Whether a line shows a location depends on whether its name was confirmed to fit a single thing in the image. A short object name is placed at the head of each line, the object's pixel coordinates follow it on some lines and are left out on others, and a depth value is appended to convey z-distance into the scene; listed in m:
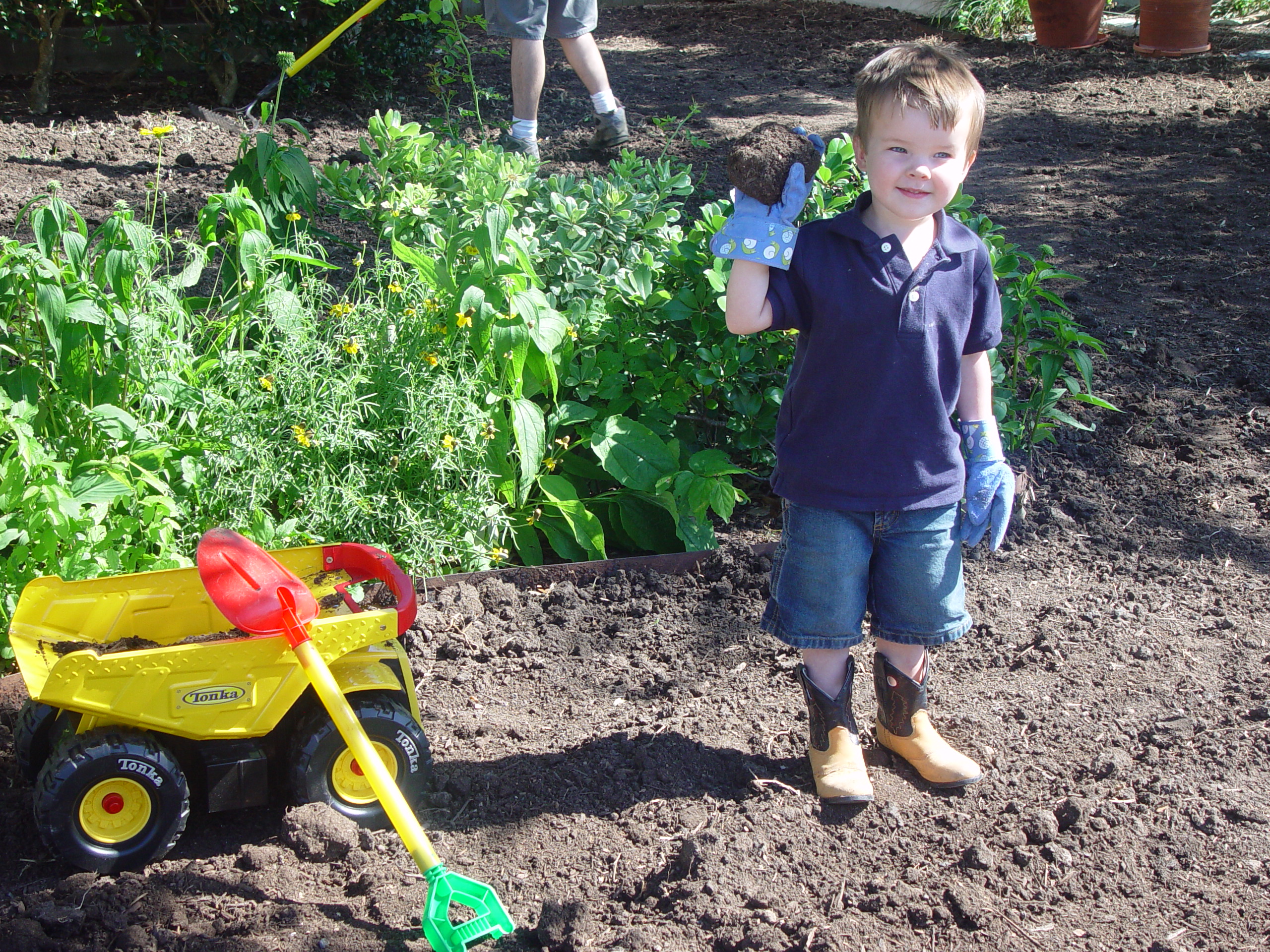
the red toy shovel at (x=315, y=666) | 1.71
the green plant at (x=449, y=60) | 5.59
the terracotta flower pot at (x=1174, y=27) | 8.11
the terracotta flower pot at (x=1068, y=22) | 8.40
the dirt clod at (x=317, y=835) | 1.96
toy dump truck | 1.85
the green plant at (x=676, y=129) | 5.22
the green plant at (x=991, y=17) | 9.19
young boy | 1.87
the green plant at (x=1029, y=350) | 3.08
